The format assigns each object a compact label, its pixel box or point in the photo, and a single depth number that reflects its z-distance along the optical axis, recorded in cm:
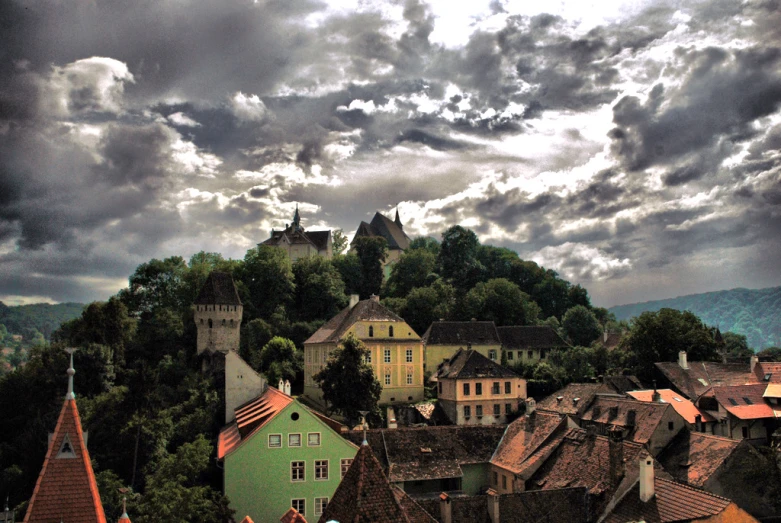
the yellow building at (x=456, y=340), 6488
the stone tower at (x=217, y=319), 6619
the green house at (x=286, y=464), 3347
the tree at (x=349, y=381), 4666
